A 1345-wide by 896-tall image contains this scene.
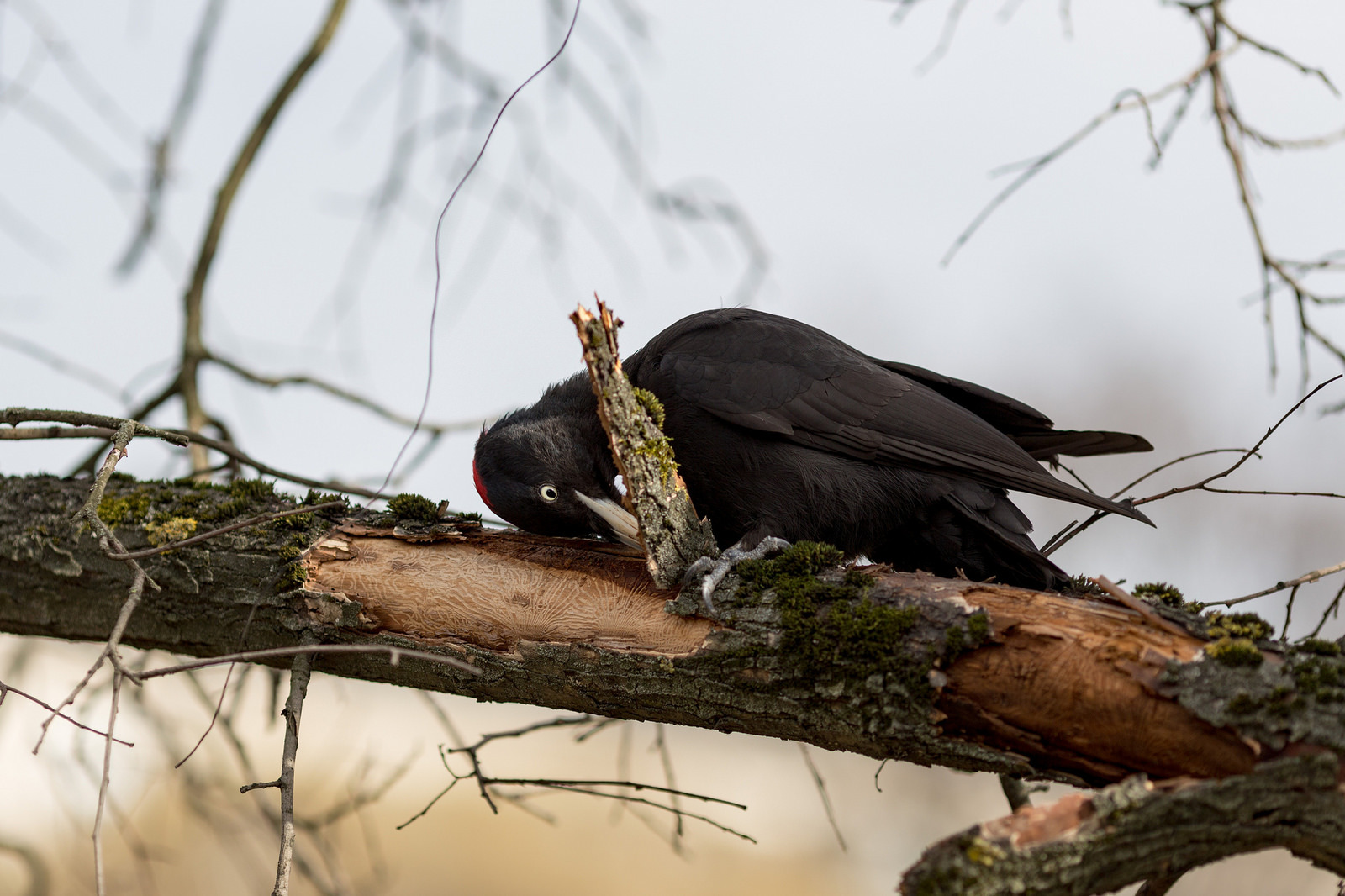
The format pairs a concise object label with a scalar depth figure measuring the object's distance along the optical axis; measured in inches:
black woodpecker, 236.4
